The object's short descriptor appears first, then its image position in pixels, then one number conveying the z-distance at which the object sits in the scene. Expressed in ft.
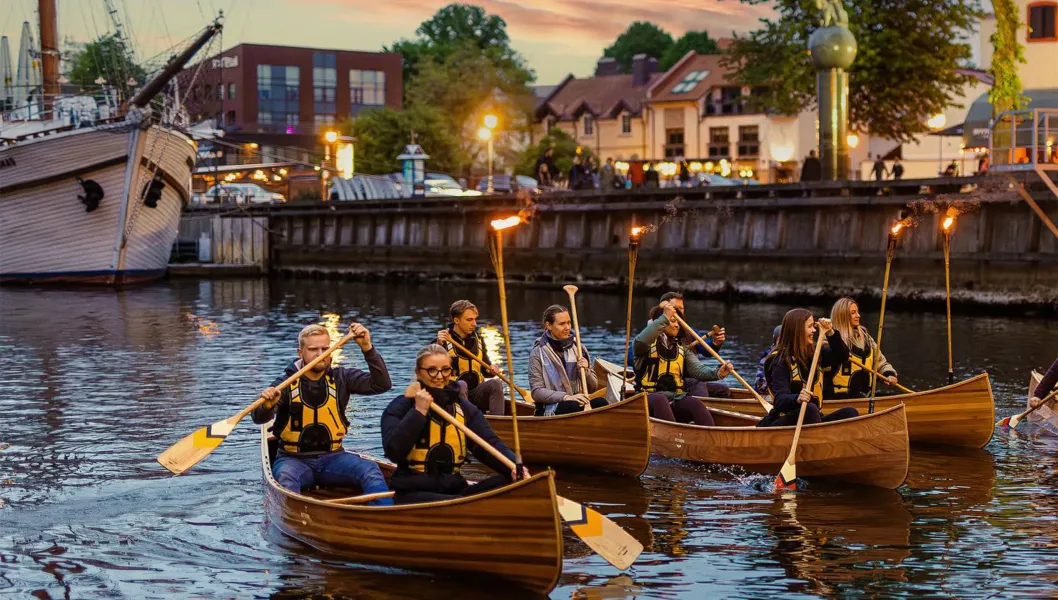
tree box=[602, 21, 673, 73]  453.17
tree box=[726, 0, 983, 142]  154.61
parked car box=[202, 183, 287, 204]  212.84
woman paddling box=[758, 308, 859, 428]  44.04
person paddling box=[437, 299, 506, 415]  48.67
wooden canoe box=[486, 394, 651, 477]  45.24
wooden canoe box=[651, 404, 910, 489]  42.93
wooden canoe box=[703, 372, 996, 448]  50.70
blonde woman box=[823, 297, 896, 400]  47.37
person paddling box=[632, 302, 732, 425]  48.44
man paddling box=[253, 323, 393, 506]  37.22
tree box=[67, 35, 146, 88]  159.53
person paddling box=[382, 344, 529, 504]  32.48
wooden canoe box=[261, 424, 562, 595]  30.91
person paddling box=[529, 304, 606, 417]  46.78
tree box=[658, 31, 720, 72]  396.98
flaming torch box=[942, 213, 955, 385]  53.99
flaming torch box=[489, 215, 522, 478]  32.03
